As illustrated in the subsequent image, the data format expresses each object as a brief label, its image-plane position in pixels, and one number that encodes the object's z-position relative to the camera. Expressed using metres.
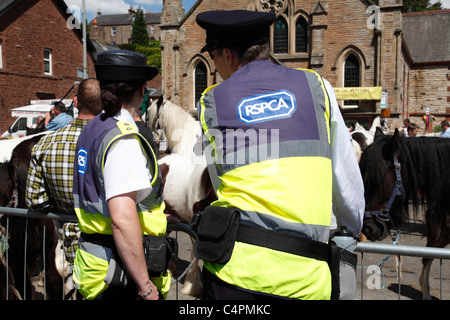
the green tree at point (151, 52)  61.75
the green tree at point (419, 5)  56.22
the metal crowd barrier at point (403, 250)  2.18
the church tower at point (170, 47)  30.33
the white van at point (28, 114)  18.20
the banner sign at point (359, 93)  25.89
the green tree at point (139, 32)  76.44
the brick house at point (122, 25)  99.00
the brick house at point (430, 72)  37.34
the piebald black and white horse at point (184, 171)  5.02
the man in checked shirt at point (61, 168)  2.91
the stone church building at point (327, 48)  26.23
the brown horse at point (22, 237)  3.95
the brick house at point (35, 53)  25.27
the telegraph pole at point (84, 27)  18.59
